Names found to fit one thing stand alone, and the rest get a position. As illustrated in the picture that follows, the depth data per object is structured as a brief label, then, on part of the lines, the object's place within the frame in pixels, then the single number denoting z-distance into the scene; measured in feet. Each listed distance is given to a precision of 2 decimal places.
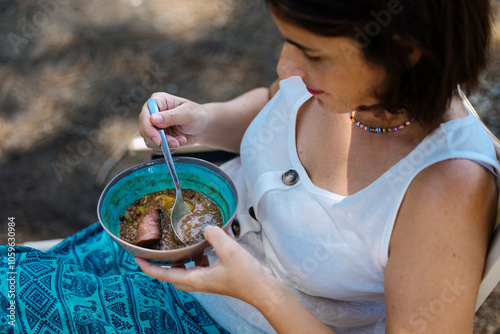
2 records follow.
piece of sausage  3.63
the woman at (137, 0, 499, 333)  2.97
